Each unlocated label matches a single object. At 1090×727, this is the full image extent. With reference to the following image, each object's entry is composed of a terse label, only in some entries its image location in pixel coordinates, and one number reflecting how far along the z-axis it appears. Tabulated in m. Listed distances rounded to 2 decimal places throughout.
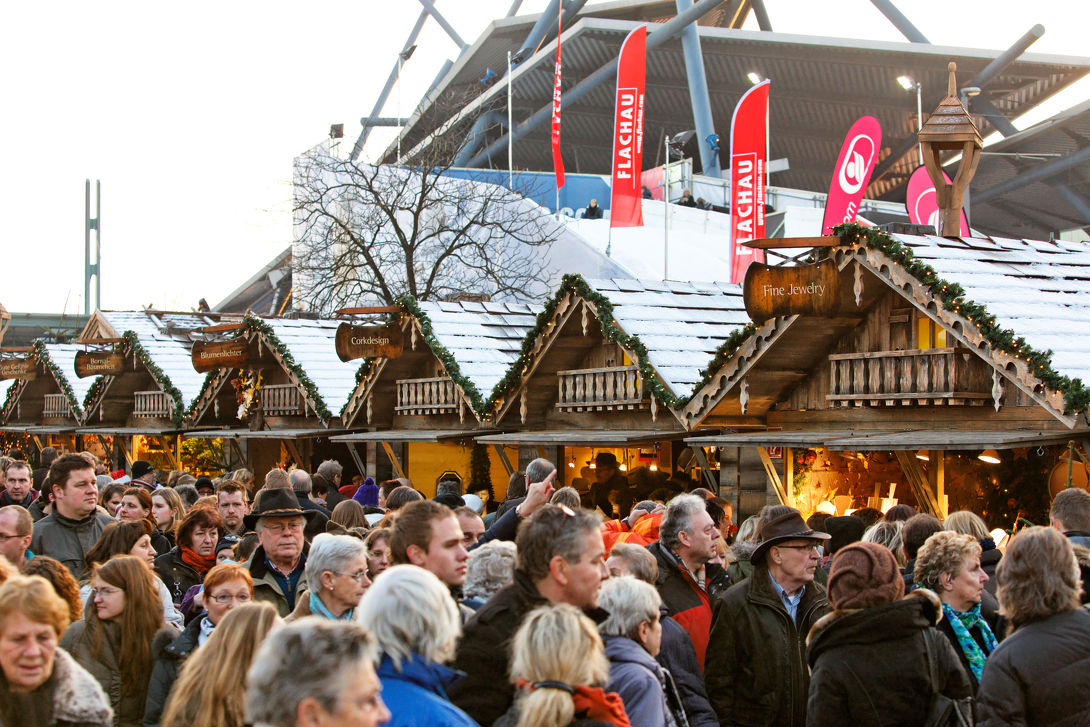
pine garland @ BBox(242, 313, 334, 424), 22.34
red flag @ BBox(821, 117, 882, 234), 23.81
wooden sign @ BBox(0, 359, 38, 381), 34.41
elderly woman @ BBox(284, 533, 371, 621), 5.89
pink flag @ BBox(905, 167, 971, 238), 26.56
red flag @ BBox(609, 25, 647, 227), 28.20
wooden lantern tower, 15.24
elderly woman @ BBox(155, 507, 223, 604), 8.41
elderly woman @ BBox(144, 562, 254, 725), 5.70
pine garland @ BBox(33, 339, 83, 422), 32.25
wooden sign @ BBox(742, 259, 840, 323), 13.40
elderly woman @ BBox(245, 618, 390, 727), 3.34
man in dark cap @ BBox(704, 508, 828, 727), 5.93
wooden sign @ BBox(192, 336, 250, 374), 24.05
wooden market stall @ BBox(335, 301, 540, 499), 19.42
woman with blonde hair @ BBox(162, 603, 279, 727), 4.47
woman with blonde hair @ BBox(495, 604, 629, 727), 3.89
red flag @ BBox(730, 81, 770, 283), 24.12
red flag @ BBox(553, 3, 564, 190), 37.00
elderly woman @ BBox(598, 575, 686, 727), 4.53
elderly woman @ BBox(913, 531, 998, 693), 5.91
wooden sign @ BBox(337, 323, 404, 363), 19.83
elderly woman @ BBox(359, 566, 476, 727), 3.80
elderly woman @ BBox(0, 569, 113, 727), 4.43
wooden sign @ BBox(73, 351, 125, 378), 27.62
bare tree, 29.39
